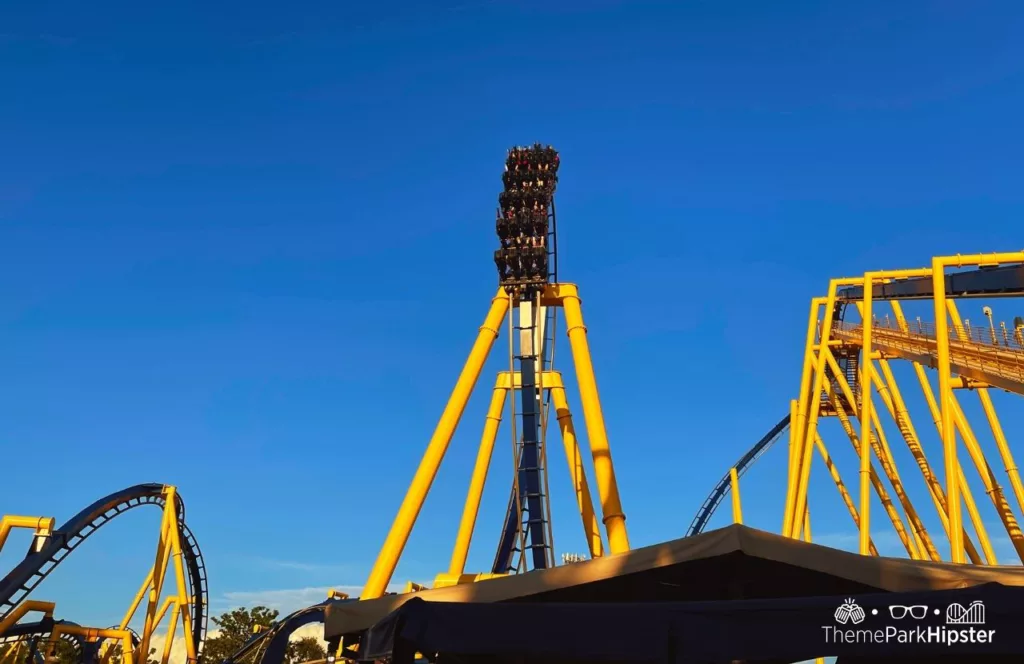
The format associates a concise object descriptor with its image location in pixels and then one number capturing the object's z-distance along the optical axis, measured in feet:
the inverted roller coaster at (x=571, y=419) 59.93
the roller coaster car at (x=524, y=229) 73.20
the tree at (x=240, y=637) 157.27
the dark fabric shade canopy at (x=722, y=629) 16.47
